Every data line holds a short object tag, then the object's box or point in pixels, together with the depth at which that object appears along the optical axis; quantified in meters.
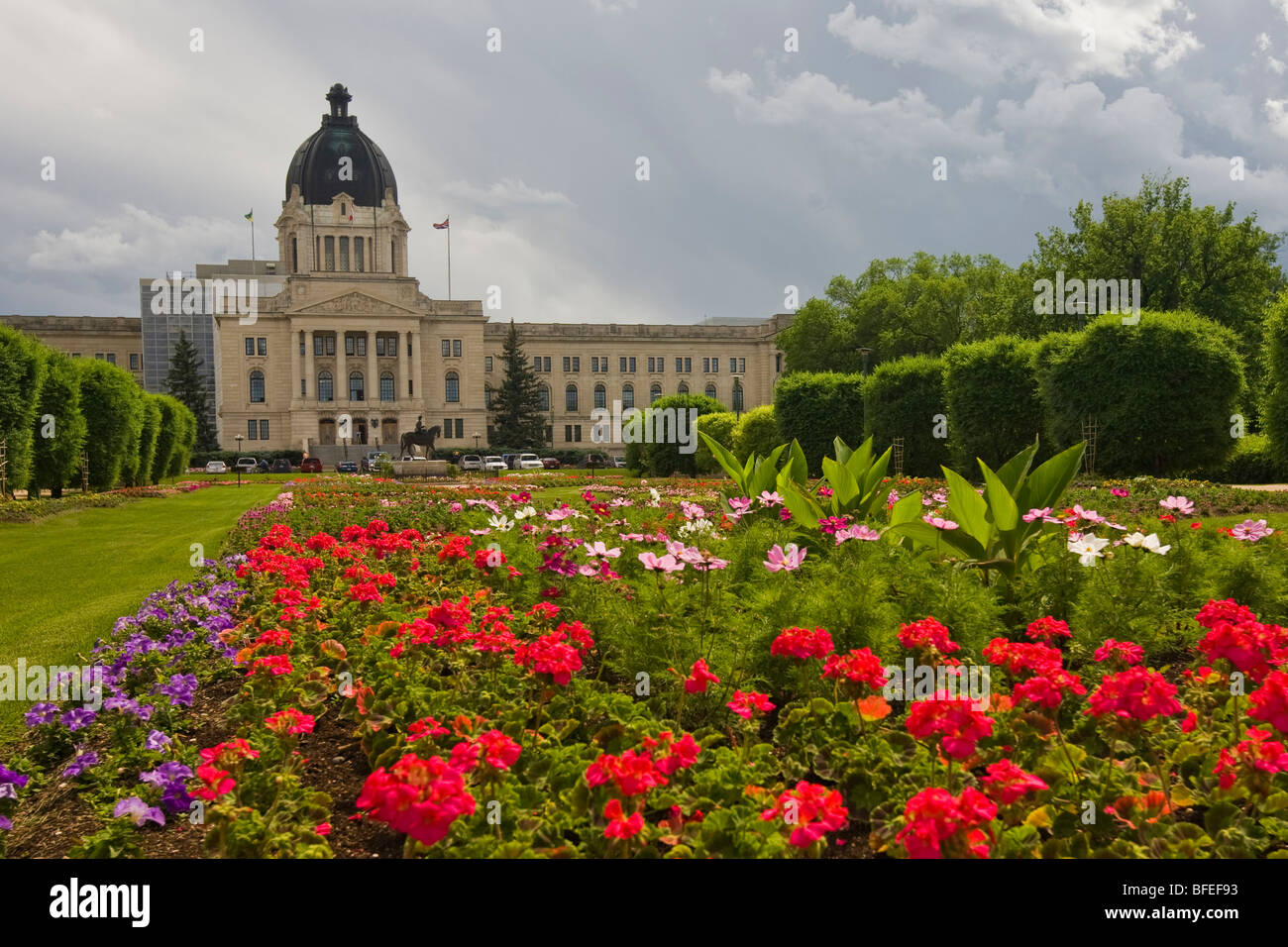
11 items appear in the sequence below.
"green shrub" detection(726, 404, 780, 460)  30.58
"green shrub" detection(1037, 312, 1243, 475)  19.16
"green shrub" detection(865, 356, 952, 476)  24.77
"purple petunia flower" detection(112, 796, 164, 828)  2.80
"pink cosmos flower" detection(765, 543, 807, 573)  4.23
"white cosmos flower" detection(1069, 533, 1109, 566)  4.15
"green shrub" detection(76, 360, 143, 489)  24.86
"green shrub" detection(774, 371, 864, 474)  28.17
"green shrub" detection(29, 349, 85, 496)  21.42
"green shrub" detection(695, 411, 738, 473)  32.34
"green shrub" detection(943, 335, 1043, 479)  22.02
